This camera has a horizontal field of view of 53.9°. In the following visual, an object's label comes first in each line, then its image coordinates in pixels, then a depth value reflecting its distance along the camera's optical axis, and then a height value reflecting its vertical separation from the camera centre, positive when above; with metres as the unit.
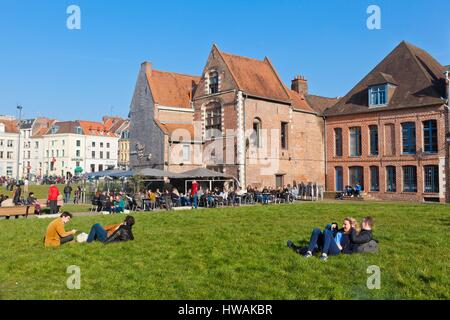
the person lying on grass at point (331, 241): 9.75 -1.31
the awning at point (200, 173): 29.41 +0.68
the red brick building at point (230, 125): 34.66 +4.90
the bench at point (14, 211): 19.02 -1.22
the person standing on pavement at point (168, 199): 25.23 -0.92
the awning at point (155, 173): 28.69 +0.67
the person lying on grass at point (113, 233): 12.03 -1.37
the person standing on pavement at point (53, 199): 21.22 -0.75
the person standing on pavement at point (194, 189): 27.97 -0.37
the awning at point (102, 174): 30.29 +0.67
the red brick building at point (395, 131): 31.88 +4.02
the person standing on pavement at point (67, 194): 31.97 -0.76
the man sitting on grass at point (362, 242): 10.03 -1.35
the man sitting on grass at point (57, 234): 11.73 -1.36
